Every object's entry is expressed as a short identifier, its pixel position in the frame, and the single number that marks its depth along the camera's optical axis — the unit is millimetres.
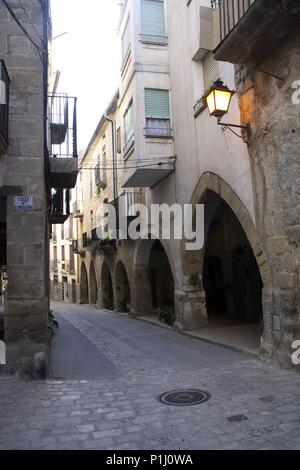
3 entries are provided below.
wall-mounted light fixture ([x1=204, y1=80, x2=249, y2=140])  7223
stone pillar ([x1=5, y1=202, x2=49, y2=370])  6719
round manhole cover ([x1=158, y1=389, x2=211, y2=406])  5148
